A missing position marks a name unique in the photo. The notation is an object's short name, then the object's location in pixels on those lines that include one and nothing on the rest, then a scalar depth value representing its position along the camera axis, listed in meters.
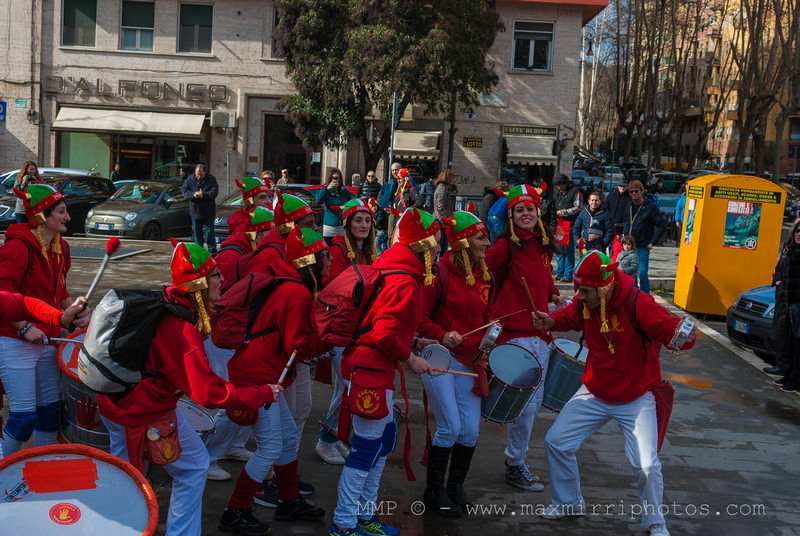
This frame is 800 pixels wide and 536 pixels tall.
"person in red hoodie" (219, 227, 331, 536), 4.79
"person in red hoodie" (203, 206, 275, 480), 5.16
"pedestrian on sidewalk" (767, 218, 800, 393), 9.05
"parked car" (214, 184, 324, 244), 18.09
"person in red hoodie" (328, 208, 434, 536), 4.63
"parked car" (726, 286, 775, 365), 10.30
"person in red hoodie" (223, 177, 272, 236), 8.09
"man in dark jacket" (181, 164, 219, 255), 16.30
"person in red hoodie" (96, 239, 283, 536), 3.85
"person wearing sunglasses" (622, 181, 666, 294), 12.88
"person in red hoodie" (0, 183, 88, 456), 5.02
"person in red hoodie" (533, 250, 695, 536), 5.10
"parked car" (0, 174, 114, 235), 19.65
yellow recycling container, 12.77
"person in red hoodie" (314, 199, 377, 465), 6.30
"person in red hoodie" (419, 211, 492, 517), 5.34
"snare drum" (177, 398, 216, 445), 4.80
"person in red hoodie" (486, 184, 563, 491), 5.95
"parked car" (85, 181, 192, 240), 18.50
